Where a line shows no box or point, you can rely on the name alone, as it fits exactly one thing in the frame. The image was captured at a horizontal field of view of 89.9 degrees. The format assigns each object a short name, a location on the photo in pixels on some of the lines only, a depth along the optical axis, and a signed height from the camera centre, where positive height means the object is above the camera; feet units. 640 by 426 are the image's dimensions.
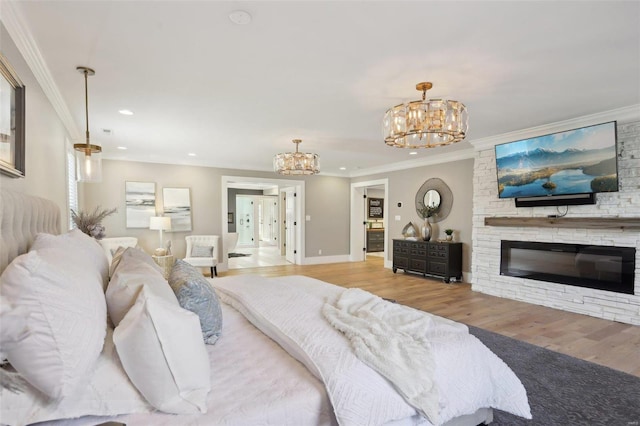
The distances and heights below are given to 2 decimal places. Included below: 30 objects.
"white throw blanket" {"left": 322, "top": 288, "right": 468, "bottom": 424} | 4.47 -2.07
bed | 3.35 -2.06
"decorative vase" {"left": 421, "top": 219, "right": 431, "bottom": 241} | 21.09 -1.20
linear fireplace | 12.55 -2.23
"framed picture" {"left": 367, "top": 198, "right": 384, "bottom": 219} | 35.53 +0.55
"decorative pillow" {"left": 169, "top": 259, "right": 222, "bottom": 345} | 5.41 -1.56
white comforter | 4.25 -2.30
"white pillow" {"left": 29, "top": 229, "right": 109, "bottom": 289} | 4.90 -0.61
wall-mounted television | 12.43 +2.02
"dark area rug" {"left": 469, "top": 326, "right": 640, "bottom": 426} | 6.62 -4.22
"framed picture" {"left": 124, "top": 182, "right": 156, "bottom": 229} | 20.81 +0.61
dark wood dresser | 19.40 -2.90
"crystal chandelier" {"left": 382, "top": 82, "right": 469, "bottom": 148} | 8.98 +2.68
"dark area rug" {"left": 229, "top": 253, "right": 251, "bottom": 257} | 32.71 -4.36
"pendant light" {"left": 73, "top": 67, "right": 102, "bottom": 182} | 8.78 +1.44
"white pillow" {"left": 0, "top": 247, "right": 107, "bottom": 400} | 3.04 -1.19
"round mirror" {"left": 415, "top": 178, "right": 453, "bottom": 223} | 20.98 +1.04
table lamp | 19.95 -0.67
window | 12.79 +1.27
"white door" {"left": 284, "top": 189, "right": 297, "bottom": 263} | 27.78 -1.12
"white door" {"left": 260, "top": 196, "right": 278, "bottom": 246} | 40.22 -0.84
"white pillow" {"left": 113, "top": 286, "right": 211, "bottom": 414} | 3.62 -1.67
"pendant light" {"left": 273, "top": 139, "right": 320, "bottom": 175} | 15.71 +2.49
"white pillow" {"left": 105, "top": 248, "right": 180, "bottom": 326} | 4.32 -1.09
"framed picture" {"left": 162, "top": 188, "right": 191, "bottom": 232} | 21.79 +0.36
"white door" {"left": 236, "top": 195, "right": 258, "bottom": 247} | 39.96 -1.32
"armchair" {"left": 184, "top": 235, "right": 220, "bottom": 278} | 19.81 -2.47
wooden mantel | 12.24 -0.37
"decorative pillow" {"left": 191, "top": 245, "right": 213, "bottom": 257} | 20.35 -2.47
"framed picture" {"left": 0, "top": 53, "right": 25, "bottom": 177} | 5.79 +1.76
